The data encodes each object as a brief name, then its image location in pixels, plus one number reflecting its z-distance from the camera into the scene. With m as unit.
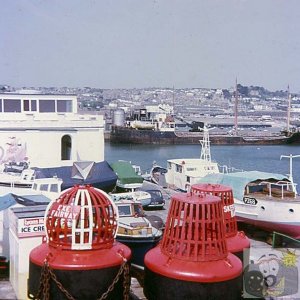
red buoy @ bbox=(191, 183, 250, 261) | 10.34
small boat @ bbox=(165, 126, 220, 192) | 24.72
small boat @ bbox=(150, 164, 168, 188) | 27.82
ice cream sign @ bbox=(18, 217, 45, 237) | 10.02
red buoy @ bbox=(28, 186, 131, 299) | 8.43
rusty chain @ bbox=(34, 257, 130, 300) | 8.41
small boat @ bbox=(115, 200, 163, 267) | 12.52
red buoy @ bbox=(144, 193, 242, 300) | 8.36
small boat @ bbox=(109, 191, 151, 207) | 19.11
